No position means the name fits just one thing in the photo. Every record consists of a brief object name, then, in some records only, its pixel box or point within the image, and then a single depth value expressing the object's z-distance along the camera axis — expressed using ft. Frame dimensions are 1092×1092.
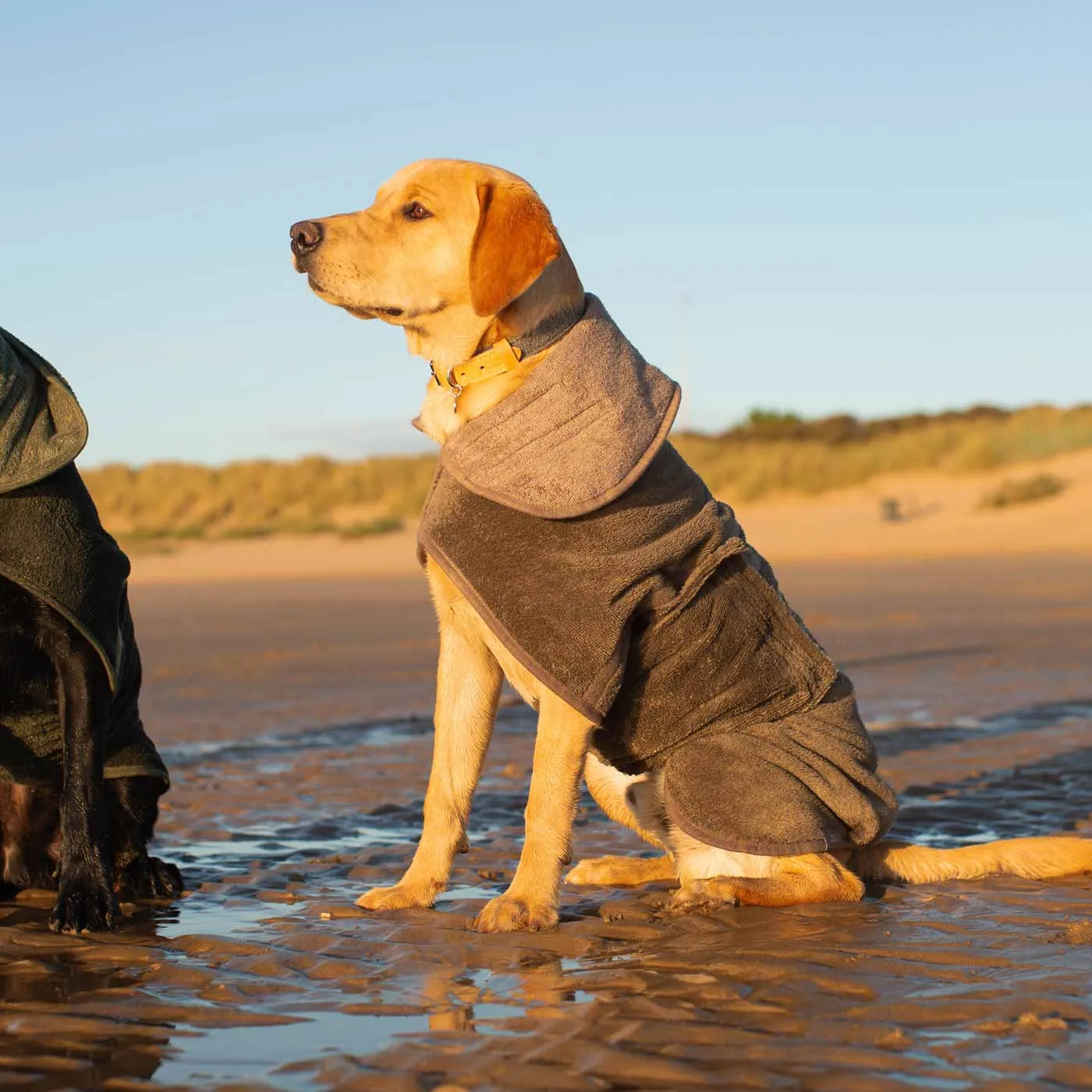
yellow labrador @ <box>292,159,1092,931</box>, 12.57
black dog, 12.33
